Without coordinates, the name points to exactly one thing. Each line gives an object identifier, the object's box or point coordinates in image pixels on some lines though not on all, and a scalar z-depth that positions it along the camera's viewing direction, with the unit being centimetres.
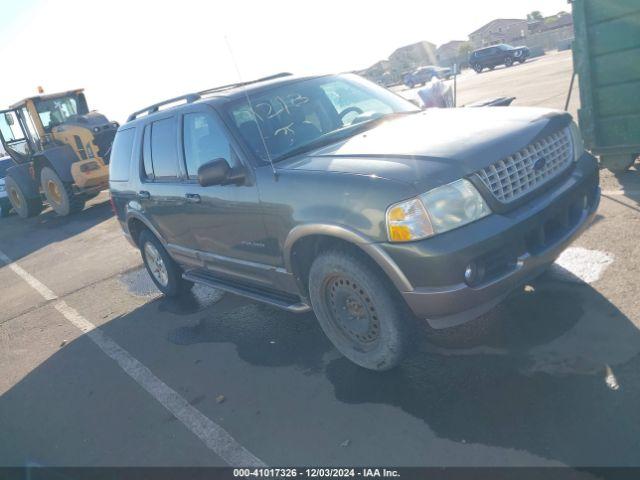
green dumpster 586
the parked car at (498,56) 3722
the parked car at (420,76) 4159
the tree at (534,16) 8812
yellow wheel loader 1283
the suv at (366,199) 297
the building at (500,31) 7819
